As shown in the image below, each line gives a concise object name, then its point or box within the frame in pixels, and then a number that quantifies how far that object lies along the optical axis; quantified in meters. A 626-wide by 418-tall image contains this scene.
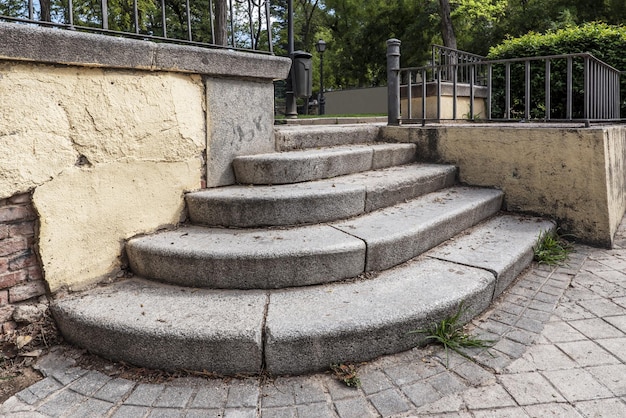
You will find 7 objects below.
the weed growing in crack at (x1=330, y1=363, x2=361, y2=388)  2.11
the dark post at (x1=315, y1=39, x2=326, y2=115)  19.84
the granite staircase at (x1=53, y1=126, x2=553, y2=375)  2.19
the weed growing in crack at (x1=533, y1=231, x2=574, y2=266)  3.69
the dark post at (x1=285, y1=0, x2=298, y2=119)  8.19
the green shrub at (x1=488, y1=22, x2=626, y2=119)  7.57
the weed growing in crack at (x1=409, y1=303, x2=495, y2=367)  2.39
